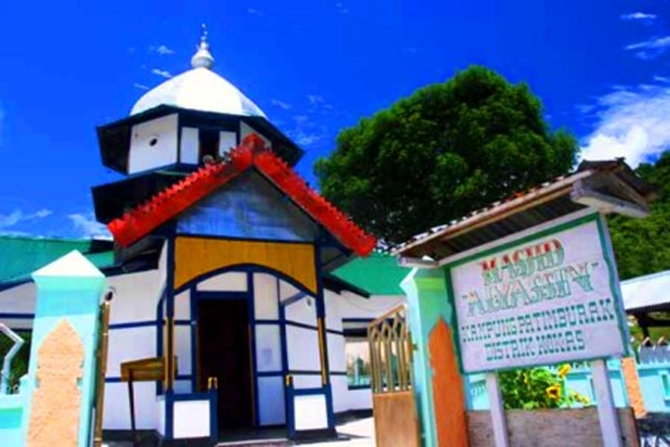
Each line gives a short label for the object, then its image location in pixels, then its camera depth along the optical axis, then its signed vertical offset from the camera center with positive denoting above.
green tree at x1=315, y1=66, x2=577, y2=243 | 24.39 +9.72
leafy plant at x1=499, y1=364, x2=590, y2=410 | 7.11 -0.02
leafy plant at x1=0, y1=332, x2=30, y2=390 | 13.75 +1.64
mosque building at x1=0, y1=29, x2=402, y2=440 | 9.46 +2.28
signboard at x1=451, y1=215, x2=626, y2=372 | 4.73 +0.71
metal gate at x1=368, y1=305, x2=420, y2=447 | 6.15 +0.17
